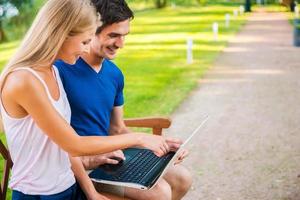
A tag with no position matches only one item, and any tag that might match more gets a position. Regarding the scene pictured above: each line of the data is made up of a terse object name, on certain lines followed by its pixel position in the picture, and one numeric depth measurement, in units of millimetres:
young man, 2633
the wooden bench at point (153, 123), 3287
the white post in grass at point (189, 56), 12040
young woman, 1984
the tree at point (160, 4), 44188
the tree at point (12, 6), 21681
